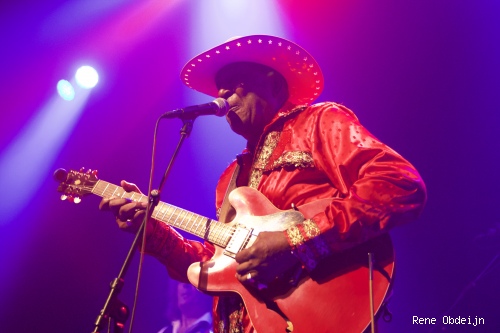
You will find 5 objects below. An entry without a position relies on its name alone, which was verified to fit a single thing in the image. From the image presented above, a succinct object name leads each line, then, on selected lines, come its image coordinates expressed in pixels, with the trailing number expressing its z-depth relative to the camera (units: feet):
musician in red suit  6.80
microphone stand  5.89
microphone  7.72
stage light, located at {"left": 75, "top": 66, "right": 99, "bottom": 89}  18.04
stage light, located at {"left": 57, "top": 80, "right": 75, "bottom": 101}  17.95
